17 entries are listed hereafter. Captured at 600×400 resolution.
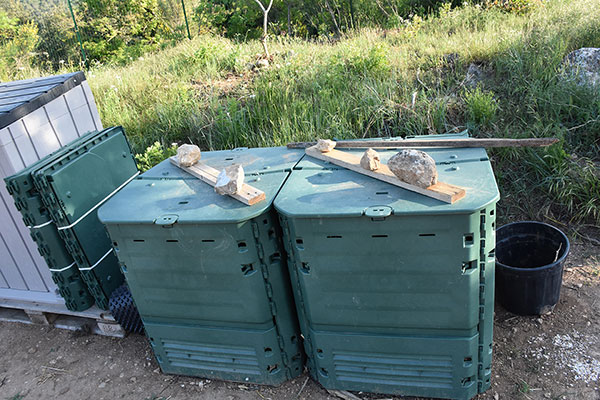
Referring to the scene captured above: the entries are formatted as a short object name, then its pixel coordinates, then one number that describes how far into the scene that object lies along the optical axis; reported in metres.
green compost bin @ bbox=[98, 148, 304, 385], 2.44
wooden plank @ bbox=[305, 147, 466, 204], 2.11
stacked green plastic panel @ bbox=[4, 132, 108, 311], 2.93
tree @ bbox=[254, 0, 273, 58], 6.73
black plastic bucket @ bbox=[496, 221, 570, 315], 2.99
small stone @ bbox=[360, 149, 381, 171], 2.51
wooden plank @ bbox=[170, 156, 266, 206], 2.42
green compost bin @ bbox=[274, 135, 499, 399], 2.16
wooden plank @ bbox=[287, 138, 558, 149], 2.65
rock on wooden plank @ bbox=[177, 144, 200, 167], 3.03
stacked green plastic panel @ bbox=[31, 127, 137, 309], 2.96
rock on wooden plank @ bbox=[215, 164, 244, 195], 2.50
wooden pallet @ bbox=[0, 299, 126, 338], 3.43
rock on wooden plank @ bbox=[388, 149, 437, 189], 2.22
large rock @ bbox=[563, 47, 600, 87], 4.53
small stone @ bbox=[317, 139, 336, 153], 2.94
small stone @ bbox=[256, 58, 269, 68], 6.52
